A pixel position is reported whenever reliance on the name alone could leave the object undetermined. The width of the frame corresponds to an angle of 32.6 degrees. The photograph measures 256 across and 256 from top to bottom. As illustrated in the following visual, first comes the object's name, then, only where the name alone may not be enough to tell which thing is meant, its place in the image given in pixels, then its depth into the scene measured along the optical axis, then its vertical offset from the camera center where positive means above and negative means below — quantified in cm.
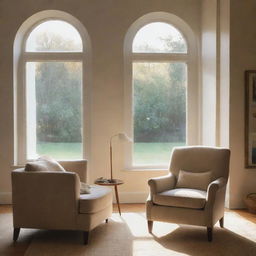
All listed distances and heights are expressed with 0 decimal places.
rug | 425 -130
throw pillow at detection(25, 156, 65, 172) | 468 -52
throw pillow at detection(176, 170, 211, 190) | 514 -74
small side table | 555 -83
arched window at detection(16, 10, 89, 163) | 685 +43
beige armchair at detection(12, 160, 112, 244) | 452 -88
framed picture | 607 -3
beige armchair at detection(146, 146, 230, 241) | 464 -83
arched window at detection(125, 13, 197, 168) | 692 +39
